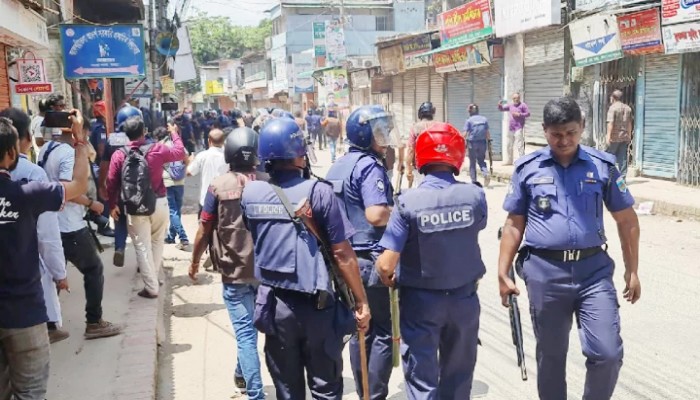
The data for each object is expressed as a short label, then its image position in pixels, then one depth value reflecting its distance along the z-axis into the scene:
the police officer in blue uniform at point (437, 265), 3.25
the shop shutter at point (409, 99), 25.50
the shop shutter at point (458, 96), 20.78
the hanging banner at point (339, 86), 30.11
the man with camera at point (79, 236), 4.85
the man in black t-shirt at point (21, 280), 2.96
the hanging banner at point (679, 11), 10.95
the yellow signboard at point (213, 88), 62.00
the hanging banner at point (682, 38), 11.08
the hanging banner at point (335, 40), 30.46
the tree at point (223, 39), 74.12
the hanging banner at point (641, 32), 12.04
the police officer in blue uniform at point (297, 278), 3.12
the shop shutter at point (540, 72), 15.75
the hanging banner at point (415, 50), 23.05
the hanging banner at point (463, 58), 18.44
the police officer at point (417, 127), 8.98
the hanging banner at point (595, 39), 13.15
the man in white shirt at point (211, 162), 6.99
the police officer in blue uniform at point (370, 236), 3.75
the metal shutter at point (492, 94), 18.69
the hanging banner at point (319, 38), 34.97
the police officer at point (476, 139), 12.92
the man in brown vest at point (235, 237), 4.14
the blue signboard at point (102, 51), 10.85
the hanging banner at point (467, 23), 18.10
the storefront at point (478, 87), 18.64
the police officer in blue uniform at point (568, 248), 3.37
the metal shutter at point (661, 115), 12.45
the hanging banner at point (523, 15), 14.79
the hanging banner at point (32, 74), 8.91
